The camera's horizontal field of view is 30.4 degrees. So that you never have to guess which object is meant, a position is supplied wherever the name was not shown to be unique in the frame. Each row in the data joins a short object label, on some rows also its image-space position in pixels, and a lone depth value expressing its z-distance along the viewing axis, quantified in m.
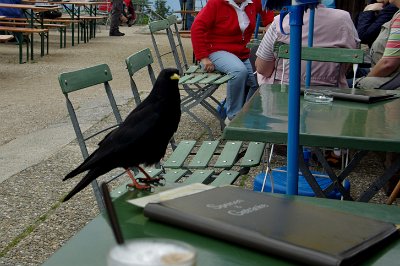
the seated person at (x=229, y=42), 6.80
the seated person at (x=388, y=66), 5.03
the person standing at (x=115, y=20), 18.81
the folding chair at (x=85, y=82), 3.54
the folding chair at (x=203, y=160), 3.78
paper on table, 1.89
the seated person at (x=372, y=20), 7.75
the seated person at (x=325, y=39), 5.21
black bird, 2.83
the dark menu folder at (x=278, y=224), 1.56
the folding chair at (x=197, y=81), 6.48
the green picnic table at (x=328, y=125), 2.88
